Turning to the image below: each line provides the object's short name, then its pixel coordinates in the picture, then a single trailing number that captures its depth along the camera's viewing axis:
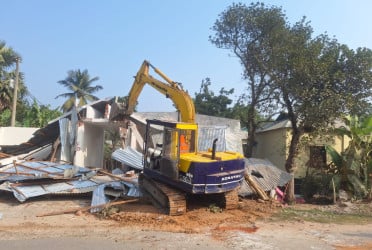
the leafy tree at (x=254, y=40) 18.44
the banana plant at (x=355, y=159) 15.03
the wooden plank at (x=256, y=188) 13.62
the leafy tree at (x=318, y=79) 15.98
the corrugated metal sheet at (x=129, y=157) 16.16
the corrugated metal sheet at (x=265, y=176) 14.39
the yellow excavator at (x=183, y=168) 10.16
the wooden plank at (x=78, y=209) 10.61
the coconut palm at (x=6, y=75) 28.60
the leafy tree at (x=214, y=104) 30.81
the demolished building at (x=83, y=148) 13.03
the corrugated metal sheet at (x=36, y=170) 13.12
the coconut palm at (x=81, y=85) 44.97
